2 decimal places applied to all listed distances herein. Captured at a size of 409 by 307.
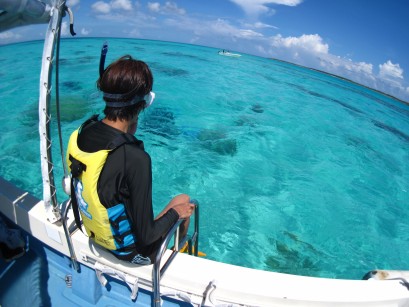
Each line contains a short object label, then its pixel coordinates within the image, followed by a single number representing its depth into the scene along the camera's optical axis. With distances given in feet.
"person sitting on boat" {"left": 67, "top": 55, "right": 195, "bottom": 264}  4.42
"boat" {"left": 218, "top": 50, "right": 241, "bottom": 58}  160.95
